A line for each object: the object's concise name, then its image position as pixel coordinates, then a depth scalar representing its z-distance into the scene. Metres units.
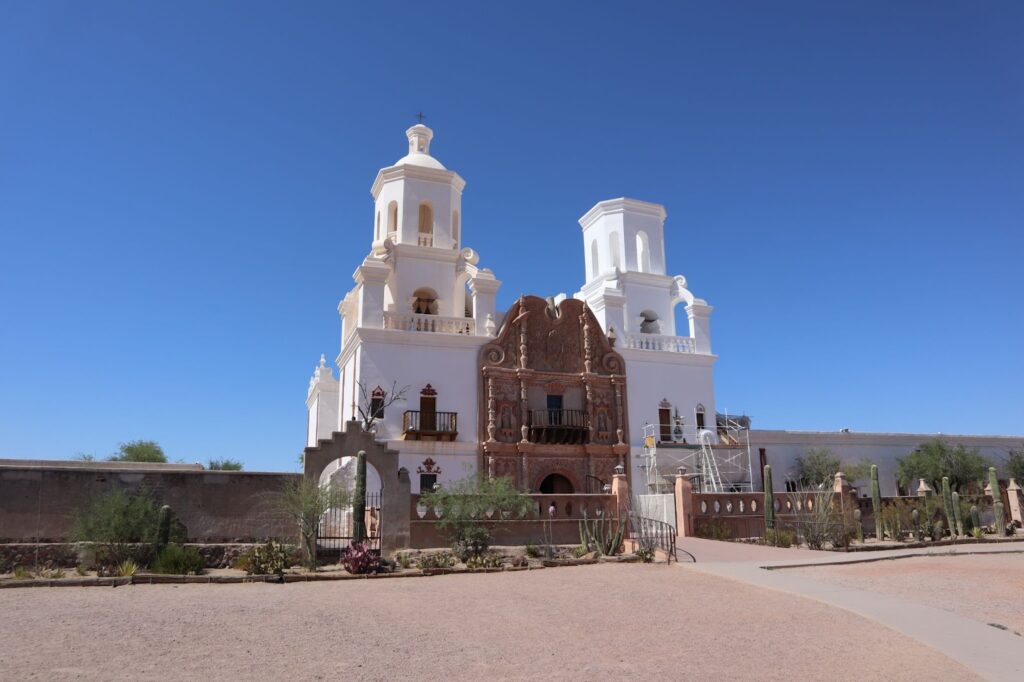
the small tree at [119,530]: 16.22
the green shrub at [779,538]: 22.75
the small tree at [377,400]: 27.42
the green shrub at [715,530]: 23.67
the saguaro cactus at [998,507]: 27.30
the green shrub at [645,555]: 18.25
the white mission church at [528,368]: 28.45
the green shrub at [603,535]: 19.77
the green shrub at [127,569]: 14.95
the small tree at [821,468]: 34.09
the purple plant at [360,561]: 16.27
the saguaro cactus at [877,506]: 25.80
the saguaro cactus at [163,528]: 16.48
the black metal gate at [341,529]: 18.94
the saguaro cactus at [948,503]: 26.23
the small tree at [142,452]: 47.88
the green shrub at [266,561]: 16.11
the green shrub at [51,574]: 14.73
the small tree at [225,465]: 52.11
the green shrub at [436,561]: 17.05
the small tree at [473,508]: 18.59
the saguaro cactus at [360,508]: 18.20
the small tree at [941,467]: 35.47
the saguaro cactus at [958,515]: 26.30
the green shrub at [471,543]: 18.39
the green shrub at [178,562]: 15.92
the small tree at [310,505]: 17.38
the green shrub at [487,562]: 17.45
